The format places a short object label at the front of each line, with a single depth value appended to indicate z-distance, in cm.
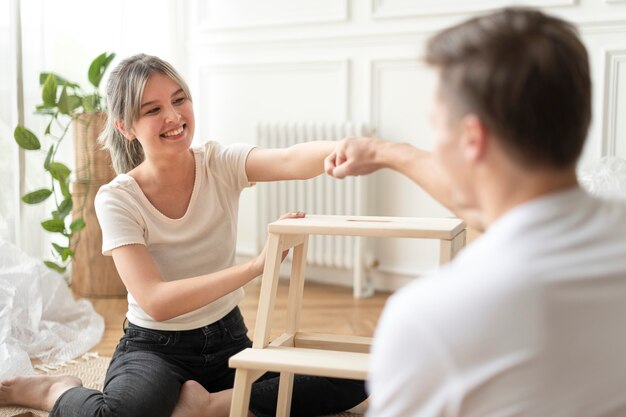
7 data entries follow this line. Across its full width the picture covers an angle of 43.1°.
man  73
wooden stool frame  145
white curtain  306
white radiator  337
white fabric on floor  251
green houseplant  307
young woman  178
